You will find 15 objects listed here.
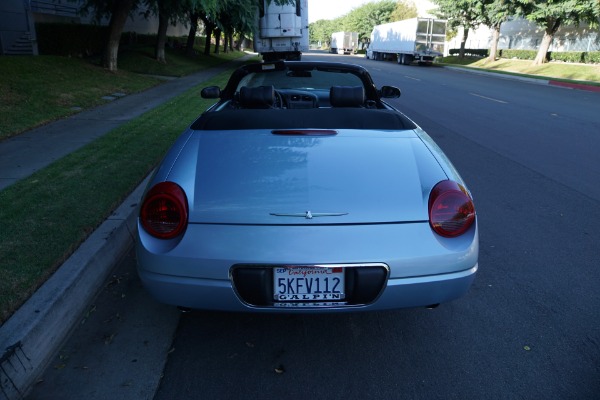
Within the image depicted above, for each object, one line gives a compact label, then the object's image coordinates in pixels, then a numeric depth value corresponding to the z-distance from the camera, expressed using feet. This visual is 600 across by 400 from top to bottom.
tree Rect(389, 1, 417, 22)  267.18
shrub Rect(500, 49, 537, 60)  133.80
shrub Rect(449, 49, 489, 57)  160.04
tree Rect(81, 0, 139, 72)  54.39
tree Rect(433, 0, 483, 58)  136.67
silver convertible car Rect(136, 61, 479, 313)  7.95
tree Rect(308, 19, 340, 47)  553.72
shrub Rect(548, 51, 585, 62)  114.73
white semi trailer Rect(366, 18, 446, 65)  128.06
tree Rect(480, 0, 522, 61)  115.11
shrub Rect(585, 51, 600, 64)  107.26
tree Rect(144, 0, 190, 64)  43.67
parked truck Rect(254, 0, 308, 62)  77.61
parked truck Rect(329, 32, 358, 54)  239.30
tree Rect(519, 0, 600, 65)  96.22
